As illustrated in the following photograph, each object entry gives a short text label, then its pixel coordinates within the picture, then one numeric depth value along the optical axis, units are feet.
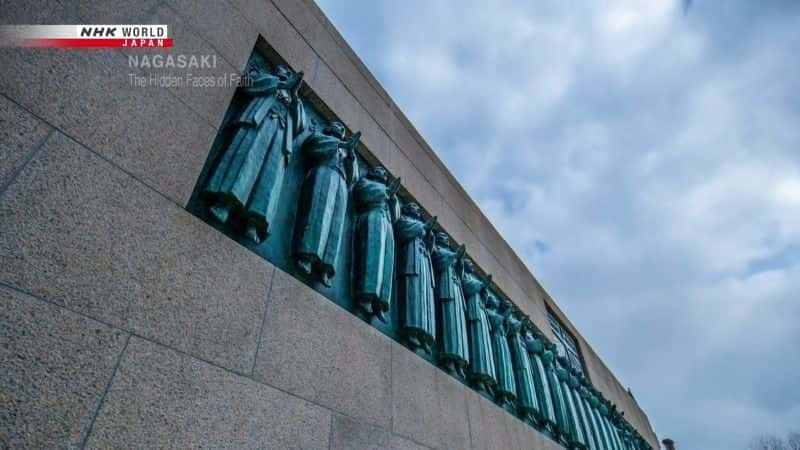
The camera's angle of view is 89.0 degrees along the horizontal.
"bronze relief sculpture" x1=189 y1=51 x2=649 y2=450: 10.21
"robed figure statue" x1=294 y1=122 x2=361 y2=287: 11.38
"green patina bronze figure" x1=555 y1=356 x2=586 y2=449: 24.86
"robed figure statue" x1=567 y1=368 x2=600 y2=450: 26.81
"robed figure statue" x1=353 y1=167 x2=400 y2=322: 13.01
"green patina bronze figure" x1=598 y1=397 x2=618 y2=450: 31.87
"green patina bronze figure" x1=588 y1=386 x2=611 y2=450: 29.96
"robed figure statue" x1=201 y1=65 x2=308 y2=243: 9.58
